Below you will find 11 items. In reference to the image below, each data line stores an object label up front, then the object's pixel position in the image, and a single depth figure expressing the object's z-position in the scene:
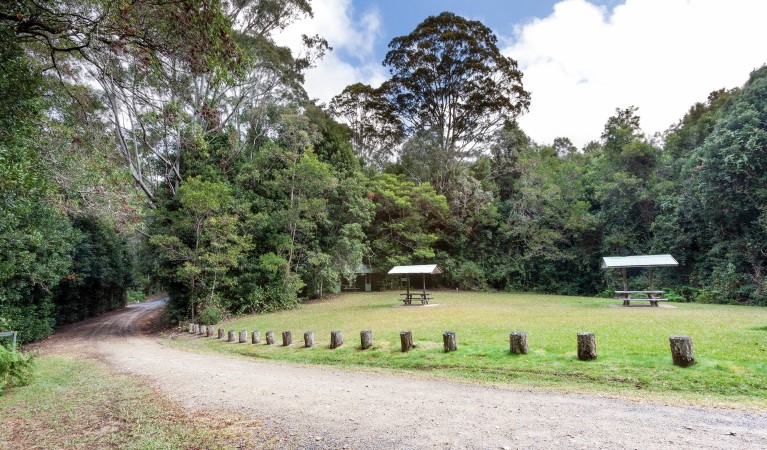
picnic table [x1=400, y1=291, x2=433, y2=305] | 17.86
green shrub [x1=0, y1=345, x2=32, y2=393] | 5.88
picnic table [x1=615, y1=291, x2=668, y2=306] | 14.35
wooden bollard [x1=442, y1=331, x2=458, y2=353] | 7.32
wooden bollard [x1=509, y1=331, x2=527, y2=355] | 6.74
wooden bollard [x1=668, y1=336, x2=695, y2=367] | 5.46
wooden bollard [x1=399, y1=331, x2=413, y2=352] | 7.77
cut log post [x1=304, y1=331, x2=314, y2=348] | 9.23
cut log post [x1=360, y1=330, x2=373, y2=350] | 8.34
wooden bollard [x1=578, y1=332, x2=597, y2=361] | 6.12
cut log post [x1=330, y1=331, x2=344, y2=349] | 8.77
